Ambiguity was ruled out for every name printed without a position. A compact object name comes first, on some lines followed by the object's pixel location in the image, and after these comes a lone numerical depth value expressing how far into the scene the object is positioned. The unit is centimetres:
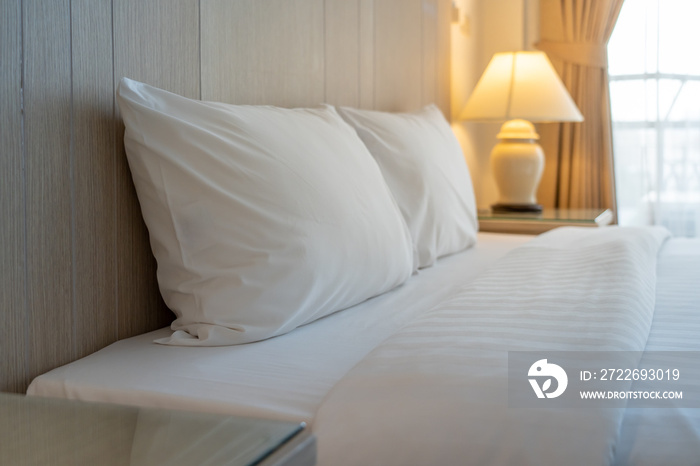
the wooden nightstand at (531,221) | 264
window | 332
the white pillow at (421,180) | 181
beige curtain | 346
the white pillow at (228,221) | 110
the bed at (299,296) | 75
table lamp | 284
